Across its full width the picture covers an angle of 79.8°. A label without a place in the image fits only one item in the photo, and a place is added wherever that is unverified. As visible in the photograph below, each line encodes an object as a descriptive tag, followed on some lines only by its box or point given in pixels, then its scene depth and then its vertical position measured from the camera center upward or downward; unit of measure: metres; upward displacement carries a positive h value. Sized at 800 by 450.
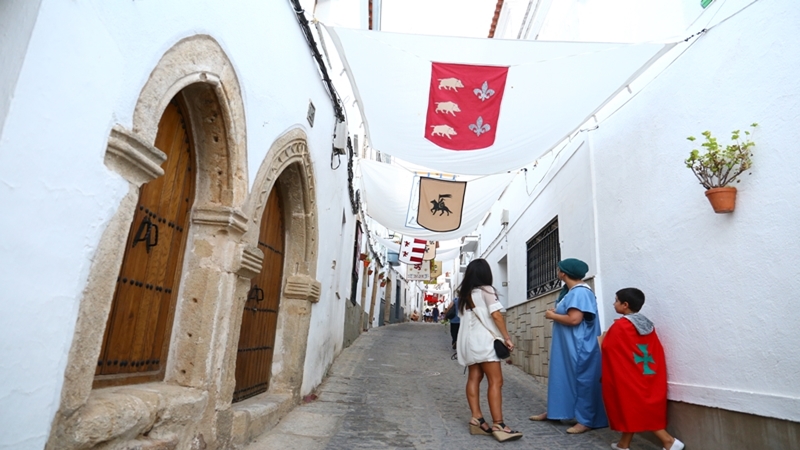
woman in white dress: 3.54 -0.03
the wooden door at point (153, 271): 2.24 +0.21
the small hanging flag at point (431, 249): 15.89 +2.67
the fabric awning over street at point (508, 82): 3.92 +2.15
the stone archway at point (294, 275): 3.76 +0.42
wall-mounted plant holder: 2.75 +0.85
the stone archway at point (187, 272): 1.72 +0.21
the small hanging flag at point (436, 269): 20.35 +2.61
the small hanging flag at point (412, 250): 14.66 +2.39
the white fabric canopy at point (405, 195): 8.01 +2.24
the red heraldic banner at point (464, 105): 4.17 +2.02
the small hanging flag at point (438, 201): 7.79 +2.07
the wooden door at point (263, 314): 3.58 +0.04
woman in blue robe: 3.74 -0.14
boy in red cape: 3.12 -0.24
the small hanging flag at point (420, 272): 18.97 +2.25
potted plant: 2.70 +1.03
